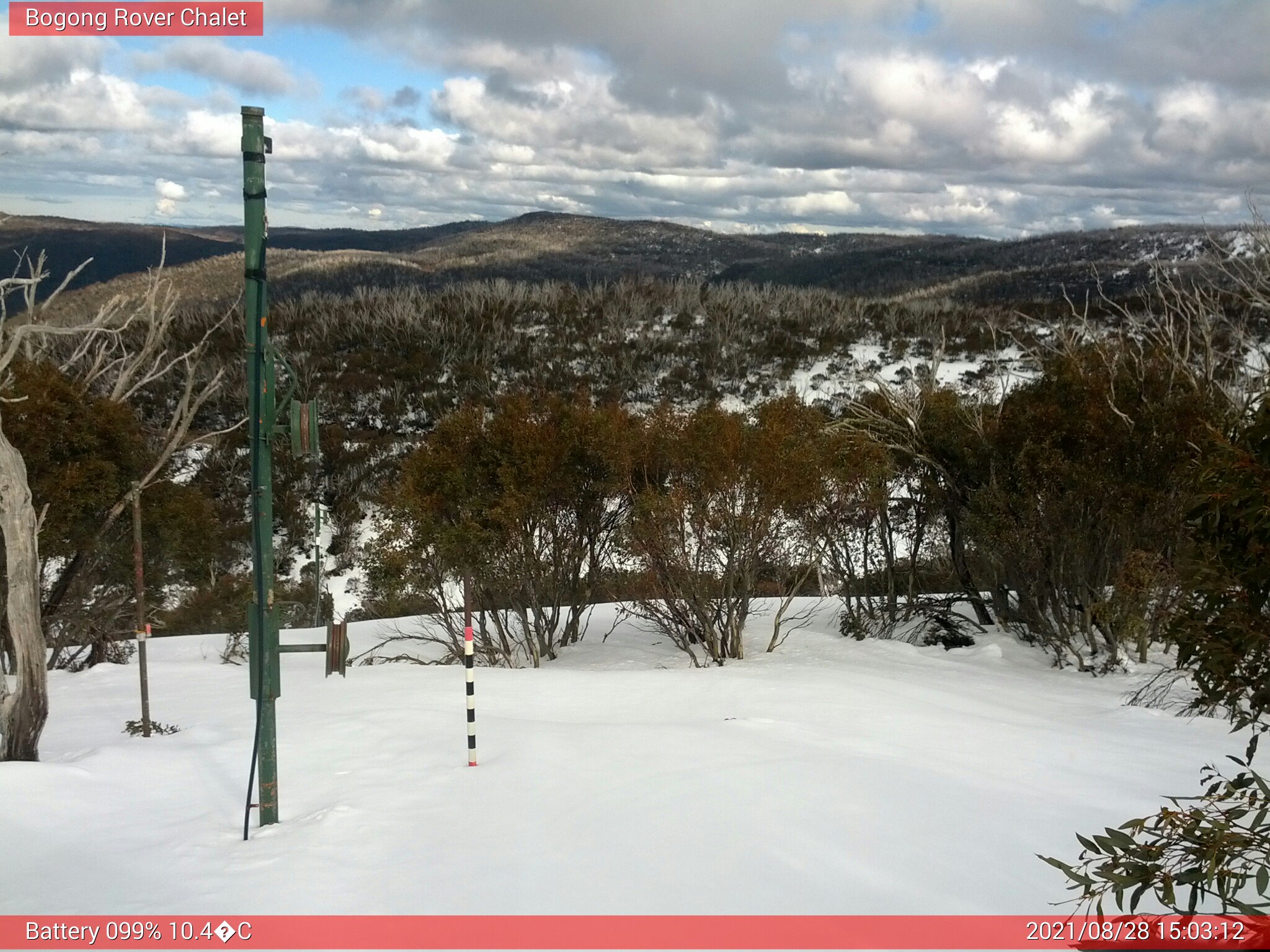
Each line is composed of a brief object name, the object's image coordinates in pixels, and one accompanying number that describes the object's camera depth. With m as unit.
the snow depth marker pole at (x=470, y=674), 6.77
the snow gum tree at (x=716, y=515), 14.23
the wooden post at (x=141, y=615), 8.49
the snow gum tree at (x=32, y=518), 7.23
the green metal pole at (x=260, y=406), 5.13
